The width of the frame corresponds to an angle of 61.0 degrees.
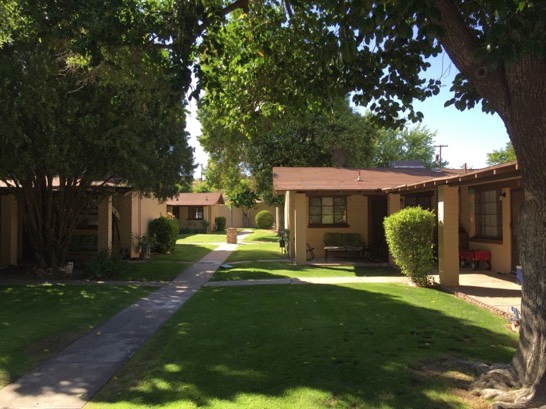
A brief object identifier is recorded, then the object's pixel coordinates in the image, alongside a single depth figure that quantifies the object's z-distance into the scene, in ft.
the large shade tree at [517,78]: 12.46
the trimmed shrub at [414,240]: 35.60
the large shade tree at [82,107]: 20.84
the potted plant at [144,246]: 62.85
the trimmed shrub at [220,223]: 150.56
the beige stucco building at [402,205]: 37.60
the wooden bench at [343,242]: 56.59
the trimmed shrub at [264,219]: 150.51
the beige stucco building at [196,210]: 140.15
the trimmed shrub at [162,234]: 70.49
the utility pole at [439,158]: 168.66
